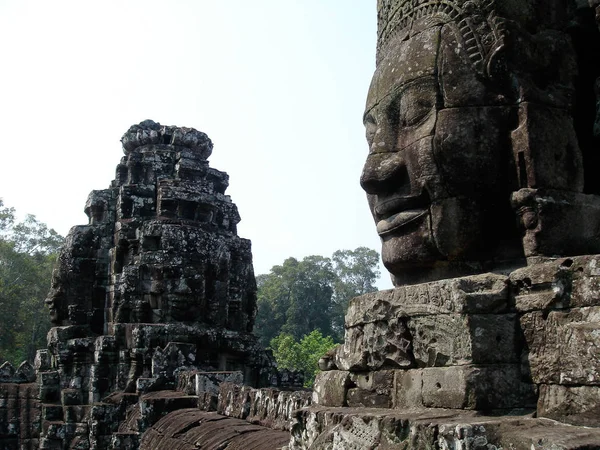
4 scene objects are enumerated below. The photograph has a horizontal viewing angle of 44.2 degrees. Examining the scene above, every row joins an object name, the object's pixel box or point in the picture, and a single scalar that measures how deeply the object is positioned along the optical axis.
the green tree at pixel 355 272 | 60.44
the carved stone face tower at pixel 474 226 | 2.92
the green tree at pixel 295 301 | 52.97
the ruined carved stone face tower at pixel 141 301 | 12.22
